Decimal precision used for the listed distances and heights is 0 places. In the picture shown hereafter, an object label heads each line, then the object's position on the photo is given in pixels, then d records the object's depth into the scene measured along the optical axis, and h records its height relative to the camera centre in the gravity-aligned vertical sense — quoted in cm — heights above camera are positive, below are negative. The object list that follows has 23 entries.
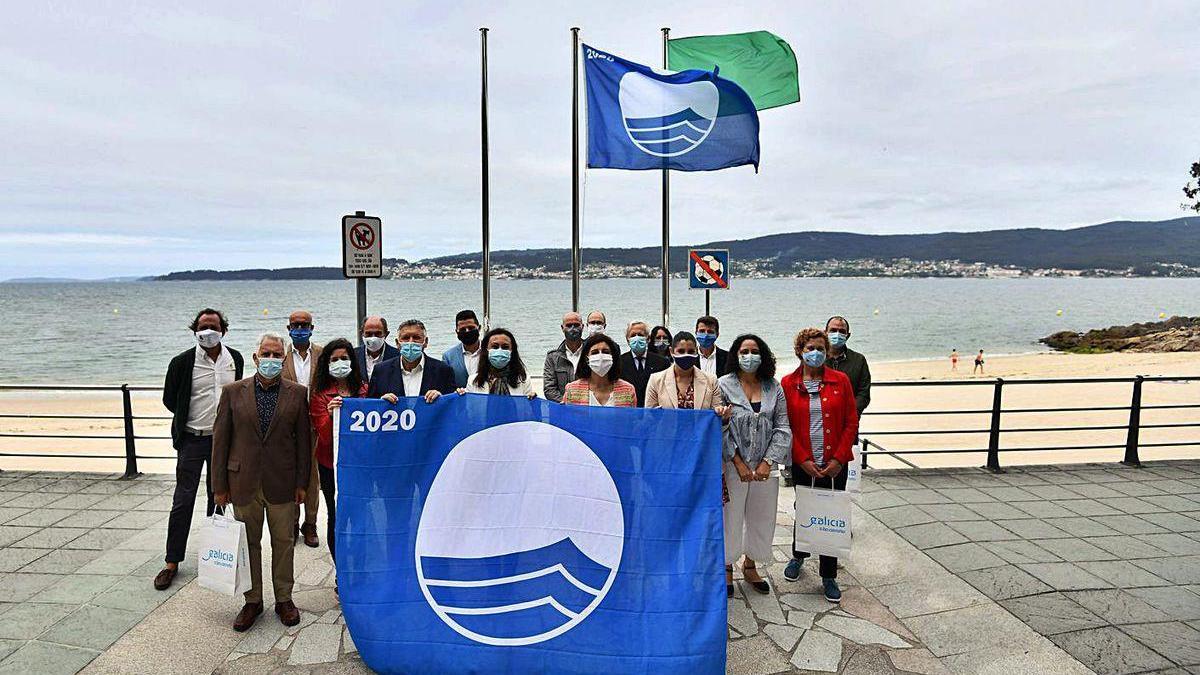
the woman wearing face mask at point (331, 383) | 484 -77
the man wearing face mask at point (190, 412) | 520 -104
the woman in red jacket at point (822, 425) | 495 -104
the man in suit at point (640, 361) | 577 -73
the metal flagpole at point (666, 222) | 941 +71
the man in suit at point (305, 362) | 565 -72
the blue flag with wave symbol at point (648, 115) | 861 +195
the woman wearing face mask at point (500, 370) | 496 -68
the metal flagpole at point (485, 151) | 917 +159
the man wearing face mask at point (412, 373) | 491 -70
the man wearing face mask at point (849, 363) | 647 -81
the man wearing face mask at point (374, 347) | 566 -60
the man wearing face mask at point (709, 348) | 655 -69
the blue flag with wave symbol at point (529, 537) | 378 -148
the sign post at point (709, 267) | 924 +11
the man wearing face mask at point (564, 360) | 609 -75
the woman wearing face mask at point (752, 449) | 484 -118
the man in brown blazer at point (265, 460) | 444 -119
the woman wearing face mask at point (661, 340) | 680 -63
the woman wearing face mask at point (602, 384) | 482 -76
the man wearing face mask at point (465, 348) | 603 -64
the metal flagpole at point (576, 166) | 922 +142
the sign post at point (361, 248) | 681 +24
